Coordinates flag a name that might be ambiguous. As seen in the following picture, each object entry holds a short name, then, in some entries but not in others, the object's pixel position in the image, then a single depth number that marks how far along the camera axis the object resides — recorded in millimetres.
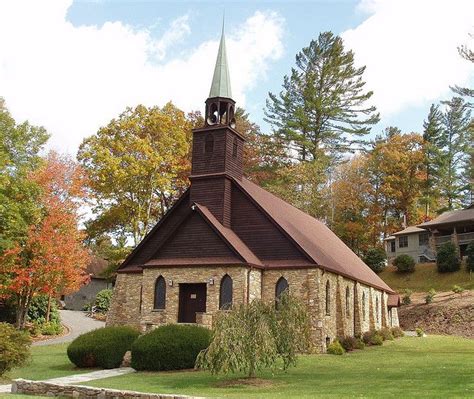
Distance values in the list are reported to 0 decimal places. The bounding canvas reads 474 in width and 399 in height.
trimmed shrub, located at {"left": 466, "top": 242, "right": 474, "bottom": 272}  47125
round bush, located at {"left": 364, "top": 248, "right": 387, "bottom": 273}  52531
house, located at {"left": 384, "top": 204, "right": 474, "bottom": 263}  51625
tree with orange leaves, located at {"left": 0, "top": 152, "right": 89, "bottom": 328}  31347
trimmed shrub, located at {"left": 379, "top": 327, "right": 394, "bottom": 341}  32469
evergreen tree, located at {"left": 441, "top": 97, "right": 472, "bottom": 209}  60906
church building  25969
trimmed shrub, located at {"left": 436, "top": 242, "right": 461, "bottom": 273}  48562
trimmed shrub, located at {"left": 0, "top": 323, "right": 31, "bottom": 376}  17125
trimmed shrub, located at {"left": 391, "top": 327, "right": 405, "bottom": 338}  35969
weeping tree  15750
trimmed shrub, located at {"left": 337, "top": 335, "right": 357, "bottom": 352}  26906
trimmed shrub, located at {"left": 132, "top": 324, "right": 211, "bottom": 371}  19500
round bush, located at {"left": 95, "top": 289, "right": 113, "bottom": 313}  48350
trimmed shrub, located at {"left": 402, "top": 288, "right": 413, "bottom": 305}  44719
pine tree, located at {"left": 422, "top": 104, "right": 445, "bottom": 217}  59219
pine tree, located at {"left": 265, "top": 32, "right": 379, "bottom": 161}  55719
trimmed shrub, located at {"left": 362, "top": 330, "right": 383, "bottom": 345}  30156
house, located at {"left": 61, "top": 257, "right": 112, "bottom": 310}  58281
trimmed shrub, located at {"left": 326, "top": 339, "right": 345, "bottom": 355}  24828
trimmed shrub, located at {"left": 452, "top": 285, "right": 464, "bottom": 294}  43812
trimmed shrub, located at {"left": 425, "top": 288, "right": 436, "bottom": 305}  43125
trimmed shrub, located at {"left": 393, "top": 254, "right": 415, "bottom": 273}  51375
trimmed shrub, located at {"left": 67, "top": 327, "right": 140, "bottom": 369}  20484
